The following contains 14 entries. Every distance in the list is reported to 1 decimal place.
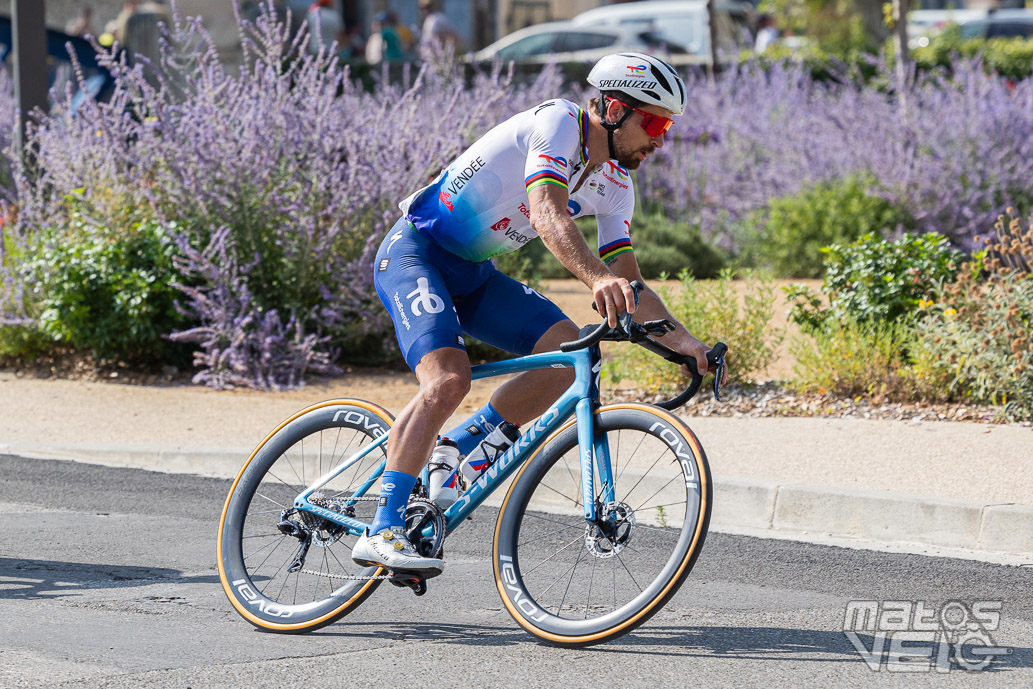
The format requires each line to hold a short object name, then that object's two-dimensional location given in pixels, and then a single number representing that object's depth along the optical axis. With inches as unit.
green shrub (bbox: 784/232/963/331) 679.1
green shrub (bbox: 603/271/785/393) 666.2
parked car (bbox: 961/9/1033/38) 2332.7
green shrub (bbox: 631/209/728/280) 960.3
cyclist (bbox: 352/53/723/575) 331.6
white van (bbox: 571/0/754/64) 1994.3
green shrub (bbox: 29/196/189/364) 724.7
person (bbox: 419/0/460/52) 1493.6
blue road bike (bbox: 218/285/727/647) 329.1
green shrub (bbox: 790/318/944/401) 623.5
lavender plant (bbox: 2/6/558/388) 714.8
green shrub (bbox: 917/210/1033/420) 585.9
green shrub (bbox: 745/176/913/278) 952.3
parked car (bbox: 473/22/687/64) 1979.6
